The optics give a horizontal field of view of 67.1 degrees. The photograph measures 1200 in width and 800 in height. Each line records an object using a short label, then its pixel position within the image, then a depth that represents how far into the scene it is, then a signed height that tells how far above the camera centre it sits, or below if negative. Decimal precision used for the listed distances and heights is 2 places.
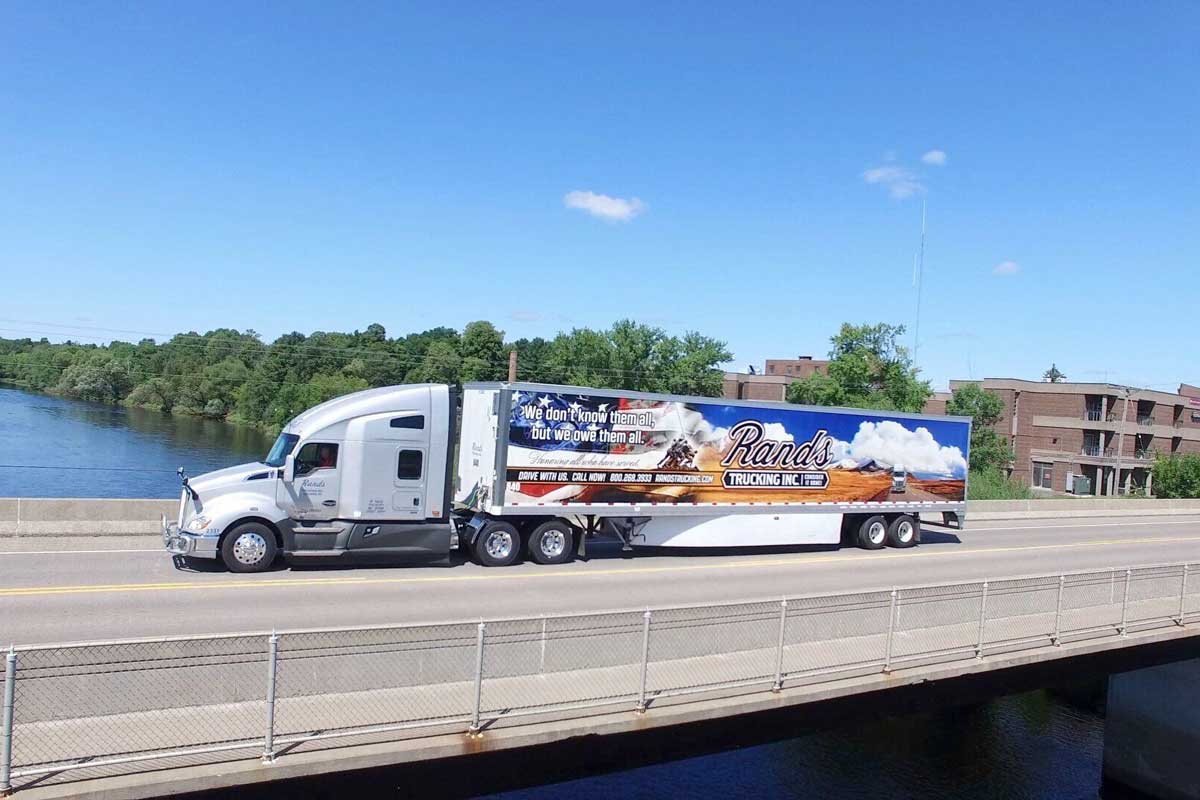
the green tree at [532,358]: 100.62 +3.95
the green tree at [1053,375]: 149.38 +7.84
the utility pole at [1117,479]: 58.31 -3.70
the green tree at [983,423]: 69.00 -0.42
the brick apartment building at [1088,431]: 67.62 -0.49
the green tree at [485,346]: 113.12 +4.68
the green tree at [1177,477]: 57.77 -2.99
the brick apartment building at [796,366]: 113.50 +4.98
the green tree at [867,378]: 66.56 +2.33
